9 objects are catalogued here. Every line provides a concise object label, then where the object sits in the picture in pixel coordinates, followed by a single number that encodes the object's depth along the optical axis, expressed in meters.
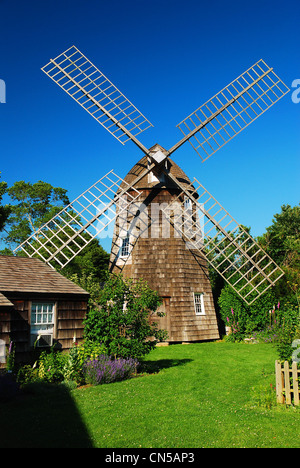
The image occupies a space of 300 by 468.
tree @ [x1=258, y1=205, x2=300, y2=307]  18.19
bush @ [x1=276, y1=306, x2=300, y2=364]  8.78
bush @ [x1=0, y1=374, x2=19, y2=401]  8.28
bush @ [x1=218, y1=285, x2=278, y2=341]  19.09
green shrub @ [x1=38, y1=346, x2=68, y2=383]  10.38
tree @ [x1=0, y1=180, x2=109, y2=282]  35.34
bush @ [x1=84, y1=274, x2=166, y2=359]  11.36
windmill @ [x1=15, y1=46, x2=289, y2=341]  17.50
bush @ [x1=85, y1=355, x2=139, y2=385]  10.12
